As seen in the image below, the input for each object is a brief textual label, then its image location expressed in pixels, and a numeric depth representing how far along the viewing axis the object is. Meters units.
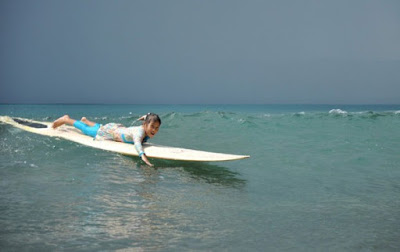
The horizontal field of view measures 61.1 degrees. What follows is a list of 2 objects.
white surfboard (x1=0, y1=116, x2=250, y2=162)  5.91
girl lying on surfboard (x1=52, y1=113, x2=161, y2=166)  6.27
